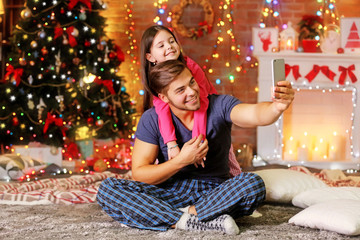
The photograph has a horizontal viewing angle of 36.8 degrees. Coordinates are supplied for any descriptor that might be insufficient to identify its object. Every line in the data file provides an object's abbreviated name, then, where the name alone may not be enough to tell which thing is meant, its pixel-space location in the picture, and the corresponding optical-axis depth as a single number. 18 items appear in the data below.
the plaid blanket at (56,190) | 2.93
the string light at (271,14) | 5.39
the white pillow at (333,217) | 2.06
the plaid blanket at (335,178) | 3.49
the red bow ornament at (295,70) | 5.06
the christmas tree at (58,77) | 4.80
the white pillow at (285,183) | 2.84
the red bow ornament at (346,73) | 5.05
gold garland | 5.46
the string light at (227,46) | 5.37
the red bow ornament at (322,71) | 5.06
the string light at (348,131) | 5.09
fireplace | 5.05
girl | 2.21
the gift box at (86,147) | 5.00
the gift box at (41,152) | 4.77
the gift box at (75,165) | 4.71
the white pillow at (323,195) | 2.62
